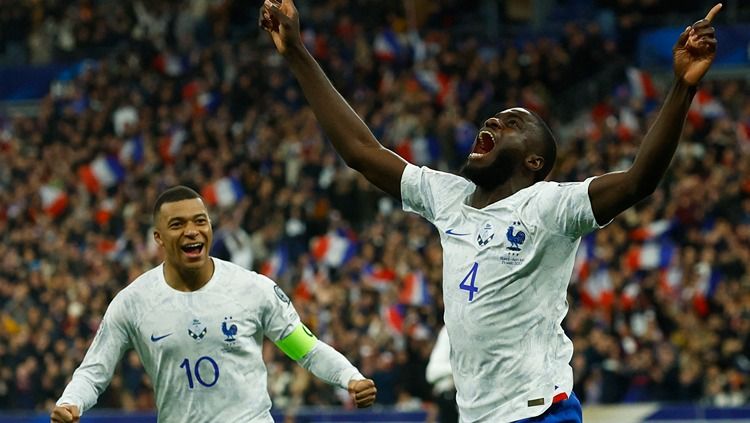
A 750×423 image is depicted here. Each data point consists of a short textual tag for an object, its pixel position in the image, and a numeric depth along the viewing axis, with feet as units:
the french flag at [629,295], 53.83
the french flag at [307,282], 63.02
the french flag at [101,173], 76.02
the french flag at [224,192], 70.85
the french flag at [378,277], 60.59
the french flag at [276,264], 65.87
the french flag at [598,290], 54.60
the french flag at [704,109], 62.49
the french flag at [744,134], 59.88
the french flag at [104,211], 73.58
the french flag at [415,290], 58.85
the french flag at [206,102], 77.82
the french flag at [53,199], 75.92
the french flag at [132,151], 76.79
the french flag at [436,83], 71.00
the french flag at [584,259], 56.29
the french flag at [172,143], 75.97
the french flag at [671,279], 54.34
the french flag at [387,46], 75.56
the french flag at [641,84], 68.59
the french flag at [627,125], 62.69
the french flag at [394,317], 57.93
